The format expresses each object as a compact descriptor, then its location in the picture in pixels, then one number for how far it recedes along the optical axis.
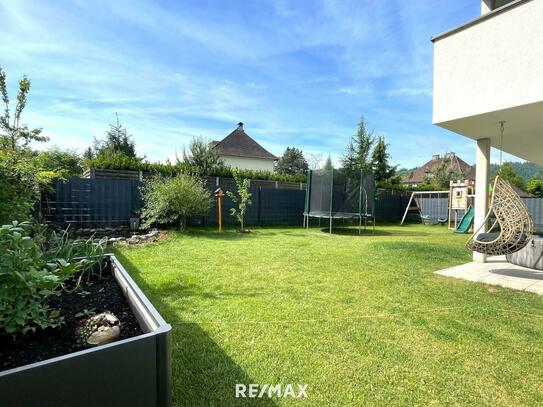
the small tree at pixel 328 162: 32.74
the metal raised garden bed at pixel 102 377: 0.88
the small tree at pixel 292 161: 38.66
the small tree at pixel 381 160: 21.80
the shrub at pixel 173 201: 7.94
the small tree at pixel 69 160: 11.80
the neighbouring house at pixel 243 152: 24.80
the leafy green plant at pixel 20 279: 1.15
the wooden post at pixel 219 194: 9.03
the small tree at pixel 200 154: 15.41
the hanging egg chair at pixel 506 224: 3.76
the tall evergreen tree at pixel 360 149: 20.66
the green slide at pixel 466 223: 10.29
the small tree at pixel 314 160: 35.41
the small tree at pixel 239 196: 9.56
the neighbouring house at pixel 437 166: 28.08
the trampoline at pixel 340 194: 9.61
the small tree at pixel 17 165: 3.20
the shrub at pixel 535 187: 23.78
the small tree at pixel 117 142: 16.61
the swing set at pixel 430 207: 14.20
